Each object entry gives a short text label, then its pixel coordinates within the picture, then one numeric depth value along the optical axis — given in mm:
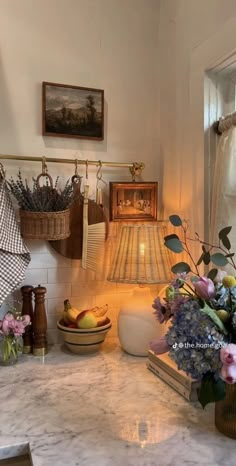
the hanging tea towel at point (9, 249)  1343
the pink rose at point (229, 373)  792
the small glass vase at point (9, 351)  1349
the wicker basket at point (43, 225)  1361
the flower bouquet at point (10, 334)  1341
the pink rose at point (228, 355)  788
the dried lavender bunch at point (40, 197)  1386
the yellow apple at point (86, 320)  1406
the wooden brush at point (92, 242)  1508
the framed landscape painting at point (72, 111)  1521
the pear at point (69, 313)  1462
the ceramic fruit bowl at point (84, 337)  1403
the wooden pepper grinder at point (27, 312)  1463
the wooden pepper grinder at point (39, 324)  1450
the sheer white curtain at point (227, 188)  1254
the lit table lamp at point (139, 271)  1402
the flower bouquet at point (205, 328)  842
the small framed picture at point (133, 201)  1582
